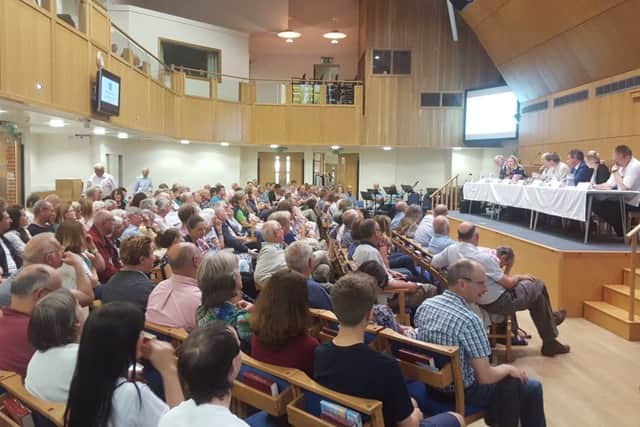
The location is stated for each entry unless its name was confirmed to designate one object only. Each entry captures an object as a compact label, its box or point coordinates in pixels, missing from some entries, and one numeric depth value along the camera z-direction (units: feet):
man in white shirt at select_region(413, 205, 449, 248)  20.12
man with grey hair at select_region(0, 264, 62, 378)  7.07
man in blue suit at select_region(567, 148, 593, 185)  22.99
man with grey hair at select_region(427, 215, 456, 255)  17.26
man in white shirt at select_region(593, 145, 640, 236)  19.77
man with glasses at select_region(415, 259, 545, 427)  8.27
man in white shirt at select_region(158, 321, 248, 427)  4.68
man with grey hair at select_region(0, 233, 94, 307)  9.94
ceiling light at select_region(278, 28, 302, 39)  56.08
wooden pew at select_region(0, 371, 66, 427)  5.46
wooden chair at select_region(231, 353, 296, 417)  6.65
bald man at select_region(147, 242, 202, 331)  9.16
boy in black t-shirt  6.26
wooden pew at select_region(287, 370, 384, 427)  5.69
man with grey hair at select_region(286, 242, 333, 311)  10.55
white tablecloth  20.30
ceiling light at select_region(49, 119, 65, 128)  26.05
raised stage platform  17.80
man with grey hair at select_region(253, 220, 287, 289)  13.18
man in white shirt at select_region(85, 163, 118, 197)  29.78
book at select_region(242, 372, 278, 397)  6.75
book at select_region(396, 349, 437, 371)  7.86
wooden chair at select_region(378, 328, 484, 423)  7.66
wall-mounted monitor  25.07
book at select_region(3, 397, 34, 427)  5.91
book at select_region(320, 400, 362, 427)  5.82
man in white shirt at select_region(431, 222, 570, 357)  13.15
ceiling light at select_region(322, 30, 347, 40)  58.23
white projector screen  45.14
